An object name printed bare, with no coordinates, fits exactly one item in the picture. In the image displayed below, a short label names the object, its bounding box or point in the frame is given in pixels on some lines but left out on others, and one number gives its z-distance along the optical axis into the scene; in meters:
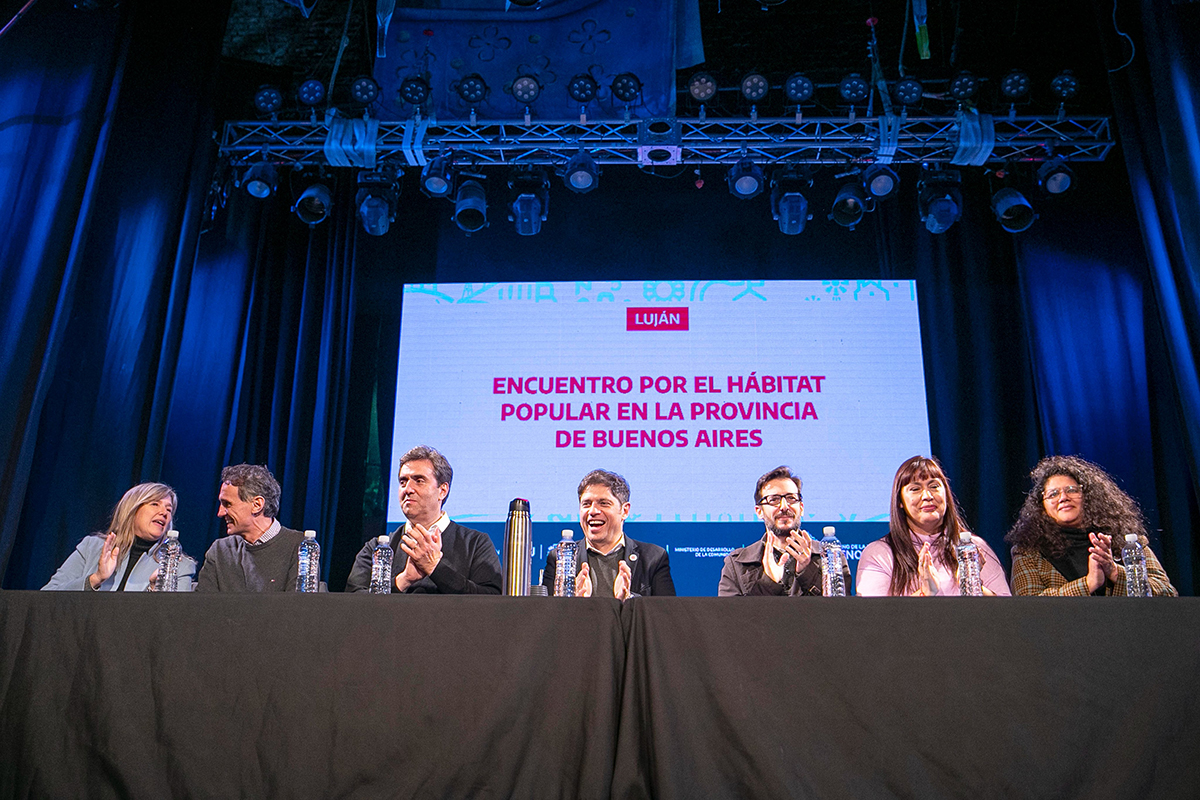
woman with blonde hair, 2.67
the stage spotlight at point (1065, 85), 4.23
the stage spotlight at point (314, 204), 4.55
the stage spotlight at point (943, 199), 4.48
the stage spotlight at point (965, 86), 4.27
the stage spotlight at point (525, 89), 4.27
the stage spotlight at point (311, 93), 4.31
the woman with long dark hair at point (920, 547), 2.26
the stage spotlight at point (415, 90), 4.28
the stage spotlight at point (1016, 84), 4.25
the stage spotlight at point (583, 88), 4.30
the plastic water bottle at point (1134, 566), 1.86
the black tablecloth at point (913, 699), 1.37
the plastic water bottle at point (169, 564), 2.15
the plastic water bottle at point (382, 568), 2.12
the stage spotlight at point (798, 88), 4.31
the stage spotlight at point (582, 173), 4.44
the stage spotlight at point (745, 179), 4.48
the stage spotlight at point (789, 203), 4.56
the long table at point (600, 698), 1.38
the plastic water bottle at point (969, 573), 1.92
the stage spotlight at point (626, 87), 4.25
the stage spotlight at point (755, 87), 4.31
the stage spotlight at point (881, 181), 4.45
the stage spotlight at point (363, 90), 4.32
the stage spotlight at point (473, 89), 4.28
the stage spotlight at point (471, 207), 4.59
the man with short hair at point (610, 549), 2.77
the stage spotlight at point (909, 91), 4.25
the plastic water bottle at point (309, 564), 2.19
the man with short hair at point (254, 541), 2.77
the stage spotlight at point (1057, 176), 4.35
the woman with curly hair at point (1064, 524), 2.43
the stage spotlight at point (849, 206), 4.57
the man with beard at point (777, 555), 2.18
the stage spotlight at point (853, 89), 4.25
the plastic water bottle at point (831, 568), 2.01
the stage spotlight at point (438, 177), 4.50
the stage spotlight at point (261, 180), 4.54
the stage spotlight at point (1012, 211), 4.42
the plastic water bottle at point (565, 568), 2.08
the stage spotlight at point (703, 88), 4.31
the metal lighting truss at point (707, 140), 4.38
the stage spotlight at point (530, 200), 4.64
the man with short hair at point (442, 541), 2.42
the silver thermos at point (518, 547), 1.93
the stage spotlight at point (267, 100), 4.38
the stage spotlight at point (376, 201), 4.55
